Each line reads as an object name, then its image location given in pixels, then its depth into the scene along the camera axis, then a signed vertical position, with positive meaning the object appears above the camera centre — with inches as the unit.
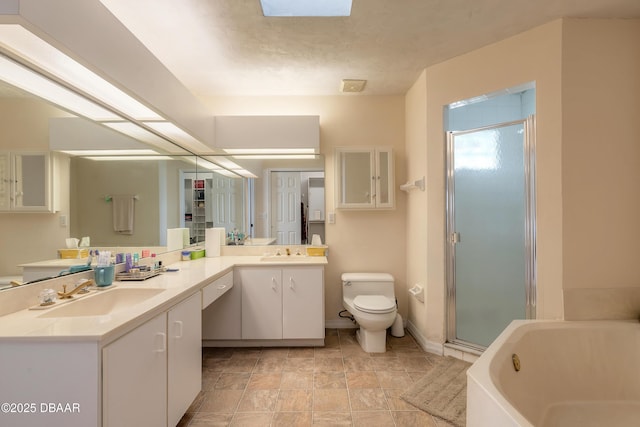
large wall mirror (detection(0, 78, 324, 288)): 53.3 +8.5
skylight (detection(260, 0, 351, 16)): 69.7 +50.7
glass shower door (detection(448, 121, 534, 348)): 86.9 -5.6
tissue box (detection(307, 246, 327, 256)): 118.4 -14.2
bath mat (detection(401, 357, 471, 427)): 68.9 -47.2
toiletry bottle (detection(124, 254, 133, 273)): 77.0 -12.2
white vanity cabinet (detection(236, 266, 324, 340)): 100.7 -30.6
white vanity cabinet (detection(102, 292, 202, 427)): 42.3 -27.0
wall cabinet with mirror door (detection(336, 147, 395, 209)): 114.7 +14.7
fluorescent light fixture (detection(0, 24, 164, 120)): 41.6 +25.9
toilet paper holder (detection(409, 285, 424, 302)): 102.6 -28.3
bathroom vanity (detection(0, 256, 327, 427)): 38.9 -21.4
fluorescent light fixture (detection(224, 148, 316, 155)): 111.3 +25.6
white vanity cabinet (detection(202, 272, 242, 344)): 100.3 -33.9
